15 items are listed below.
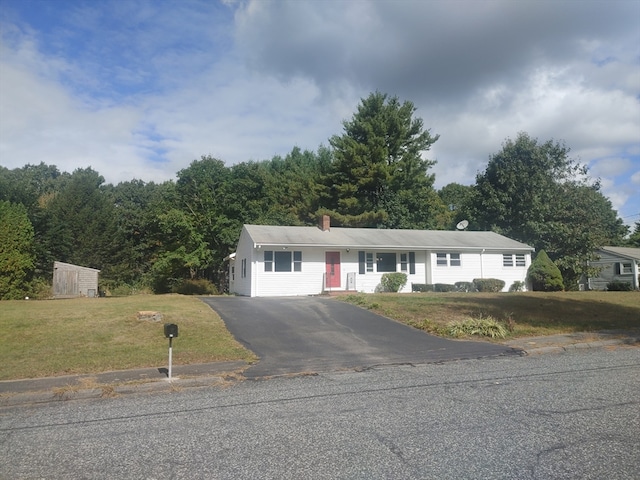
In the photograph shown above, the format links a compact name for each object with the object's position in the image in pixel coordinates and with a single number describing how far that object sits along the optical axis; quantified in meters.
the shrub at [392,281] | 27.56
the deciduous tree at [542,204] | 37.00
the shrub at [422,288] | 28.31
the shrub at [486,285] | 29.28
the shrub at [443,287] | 28.25
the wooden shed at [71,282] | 30.83
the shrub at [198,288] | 38.69
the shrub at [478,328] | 13.76
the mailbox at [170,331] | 9.40
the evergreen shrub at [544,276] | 30.70
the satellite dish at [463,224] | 36.25
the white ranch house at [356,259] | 25.69
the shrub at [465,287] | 28.97
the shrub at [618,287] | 35.00
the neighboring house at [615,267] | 39.47
